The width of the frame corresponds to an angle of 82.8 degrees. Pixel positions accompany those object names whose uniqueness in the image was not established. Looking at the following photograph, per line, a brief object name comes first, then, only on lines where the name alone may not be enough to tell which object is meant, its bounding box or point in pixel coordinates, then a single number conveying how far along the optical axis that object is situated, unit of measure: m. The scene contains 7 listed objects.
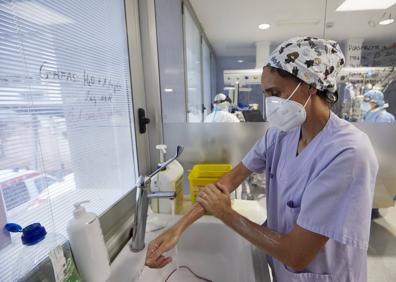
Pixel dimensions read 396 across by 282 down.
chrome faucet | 0.86
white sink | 0.94
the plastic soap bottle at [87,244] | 0.62
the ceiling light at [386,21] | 1.30
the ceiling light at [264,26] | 1.44
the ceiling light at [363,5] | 1.29
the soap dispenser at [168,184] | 1.12
